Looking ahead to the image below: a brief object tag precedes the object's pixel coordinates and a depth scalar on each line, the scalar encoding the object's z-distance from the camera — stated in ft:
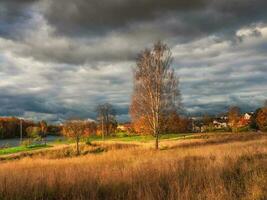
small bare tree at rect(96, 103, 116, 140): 358.39
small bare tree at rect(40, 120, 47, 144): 483.92
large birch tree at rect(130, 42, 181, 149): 126.21
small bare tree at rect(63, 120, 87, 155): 160.45
